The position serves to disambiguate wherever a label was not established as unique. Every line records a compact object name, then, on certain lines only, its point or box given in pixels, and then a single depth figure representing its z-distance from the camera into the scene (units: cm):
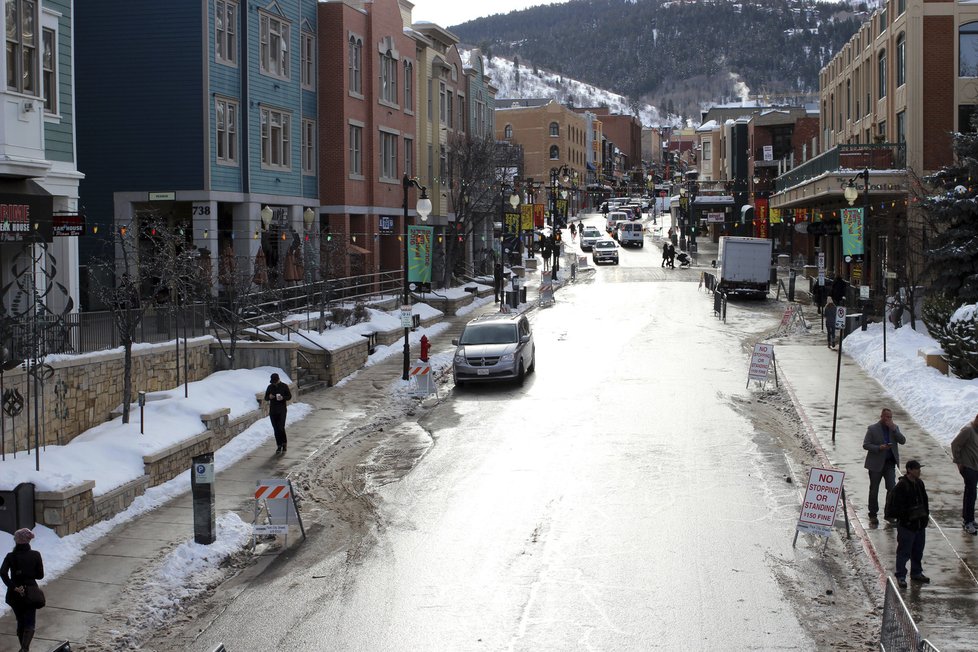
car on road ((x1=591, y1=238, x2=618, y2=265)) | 7538
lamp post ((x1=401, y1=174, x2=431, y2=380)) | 3434
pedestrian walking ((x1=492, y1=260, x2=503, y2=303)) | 5134
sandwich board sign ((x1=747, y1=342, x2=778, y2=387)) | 2738
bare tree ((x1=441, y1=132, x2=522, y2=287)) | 5588
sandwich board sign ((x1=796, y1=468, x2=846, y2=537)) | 1509
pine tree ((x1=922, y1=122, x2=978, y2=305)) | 3241
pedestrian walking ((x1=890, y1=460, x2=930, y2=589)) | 1332
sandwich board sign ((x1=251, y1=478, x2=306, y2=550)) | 1566
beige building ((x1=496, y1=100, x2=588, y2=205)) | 12131
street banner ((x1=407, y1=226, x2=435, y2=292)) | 4122
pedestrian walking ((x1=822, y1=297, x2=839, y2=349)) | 3531
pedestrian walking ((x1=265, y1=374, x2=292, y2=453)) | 2100
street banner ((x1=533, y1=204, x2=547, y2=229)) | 8466
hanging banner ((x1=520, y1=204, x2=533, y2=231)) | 7250
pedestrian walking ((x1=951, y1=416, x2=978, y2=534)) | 1539
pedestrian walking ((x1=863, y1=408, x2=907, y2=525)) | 1636
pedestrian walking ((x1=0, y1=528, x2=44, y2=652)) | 1161
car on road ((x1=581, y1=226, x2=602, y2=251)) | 8682
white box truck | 5038
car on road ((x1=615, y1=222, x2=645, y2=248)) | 9081
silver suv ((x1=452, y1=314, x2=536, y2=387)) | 2823
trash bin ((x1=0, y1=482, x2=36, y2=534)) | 1501
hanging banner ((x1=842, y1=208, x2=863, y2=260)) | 3747
